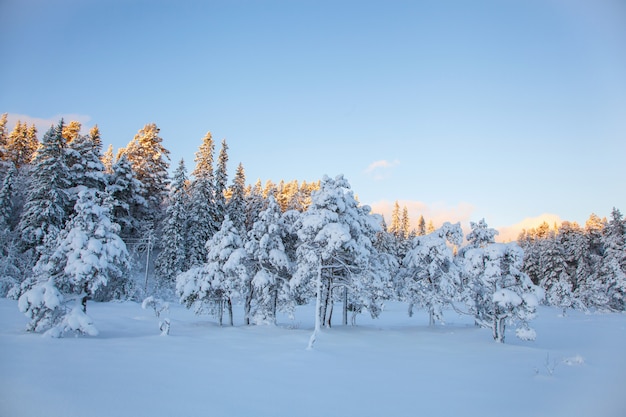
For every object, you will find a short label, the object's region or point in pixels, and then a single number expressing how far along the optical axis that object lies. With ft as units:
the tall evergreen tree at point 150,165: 153.48
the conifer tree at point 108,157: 228.72
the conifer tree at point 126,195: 132.26
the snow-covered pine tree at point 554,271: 187.20
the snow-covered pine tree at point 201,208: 142.31
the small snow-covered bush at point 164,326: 62.28
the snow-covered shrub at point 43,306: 51.37
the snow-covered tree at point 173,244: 134.10
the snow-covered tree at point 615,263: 178.29
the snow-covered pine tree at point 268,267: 85.92
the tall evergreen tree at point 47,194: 106.22
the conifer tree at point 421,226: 345.43
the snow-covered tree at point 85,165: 124.77
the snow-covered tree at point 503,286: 69.05
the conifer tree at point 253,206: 180.74
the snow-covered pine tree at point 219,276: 83.82
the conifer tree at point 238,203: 161.58
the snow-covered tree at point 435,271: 93.40
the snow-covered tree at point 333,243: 80.33
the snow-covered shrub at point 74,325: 50.75
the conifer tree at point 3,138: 173.07
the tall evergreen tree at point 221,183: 156.97
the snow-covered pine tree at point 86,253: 57.00
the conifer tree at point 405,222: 314.76
